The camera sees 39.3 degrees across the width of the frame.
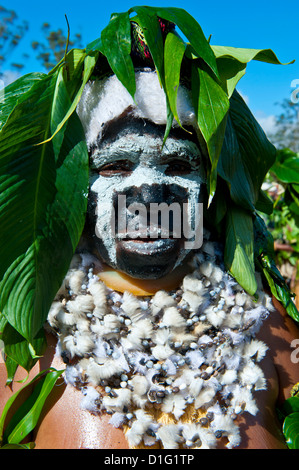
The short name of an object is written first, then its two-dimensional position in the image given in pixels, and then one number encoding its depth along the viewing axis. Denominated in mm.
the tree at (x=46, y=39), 5497
